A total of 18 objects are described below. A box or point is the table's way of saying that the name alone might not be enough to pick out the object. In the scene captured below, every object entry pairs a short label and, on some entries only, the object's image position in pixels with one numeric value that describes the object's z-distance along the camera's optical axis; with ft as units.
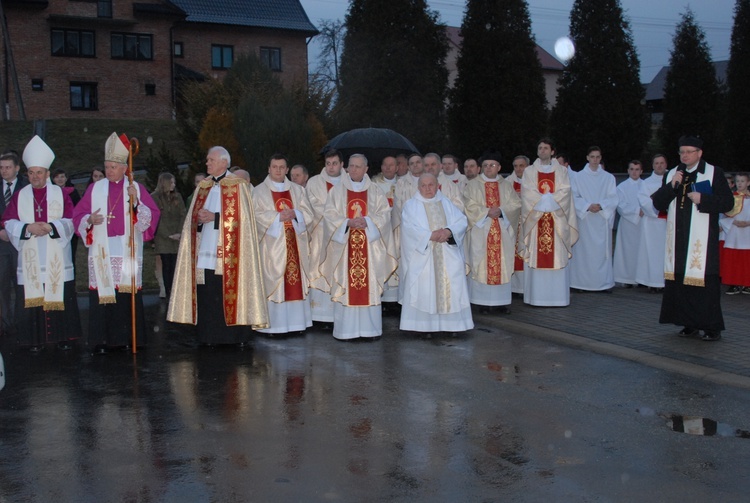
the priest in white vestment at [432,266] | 32.04
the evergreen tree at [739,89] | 90.72
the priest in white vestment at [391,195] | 35.37
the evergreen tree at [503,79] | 97.25
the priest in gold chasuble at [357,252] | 32.19
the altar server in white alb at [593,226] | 43.50
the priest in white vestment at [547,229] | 38.73
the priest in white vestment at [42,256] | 30.22
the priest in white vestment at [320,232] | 33.99
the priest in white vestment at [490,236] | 36.86
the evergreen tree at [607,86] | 95.81
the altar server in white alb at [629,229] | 45.50
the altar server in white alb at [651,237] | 43.47
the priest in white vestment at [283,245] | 32.68
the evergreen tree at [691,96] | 96.07
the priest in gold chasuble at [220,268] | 30.60
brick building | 125.39
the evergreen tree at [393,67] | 101.40
